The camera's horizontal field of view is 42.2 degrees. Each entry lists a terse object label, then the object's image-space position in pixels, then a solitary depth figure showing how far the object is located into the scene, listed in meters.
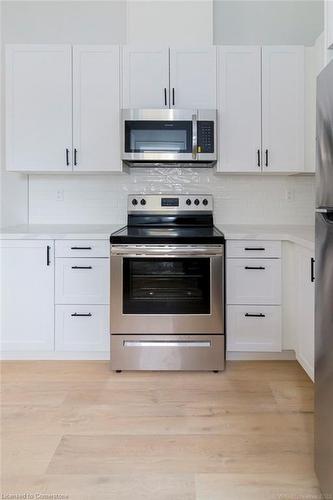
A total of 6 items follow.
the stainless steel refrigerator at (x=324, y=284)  1.39
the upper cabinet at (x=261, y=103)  3.15
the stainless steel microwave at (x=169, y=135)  3.07
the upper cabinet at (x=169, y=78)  3.13
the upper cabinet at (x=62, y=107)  3.14
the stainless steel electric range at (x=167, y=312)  2.80
